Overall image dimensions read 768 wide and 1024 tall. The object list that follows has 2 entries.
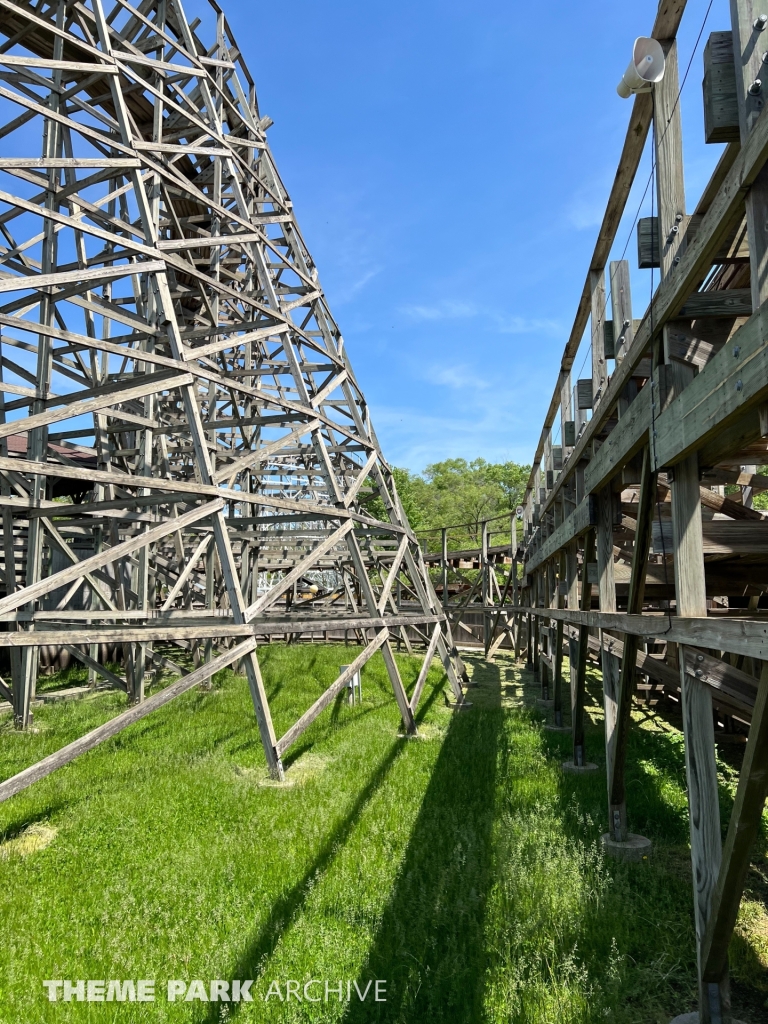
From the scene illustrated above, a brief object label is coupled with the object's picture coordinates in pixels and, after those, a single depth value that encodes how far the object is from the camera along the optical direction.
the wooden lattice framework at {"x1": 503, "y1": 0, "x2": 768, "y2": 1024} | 2.30
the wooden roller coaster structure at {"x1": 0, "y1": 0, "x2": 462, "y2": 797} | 5.97
